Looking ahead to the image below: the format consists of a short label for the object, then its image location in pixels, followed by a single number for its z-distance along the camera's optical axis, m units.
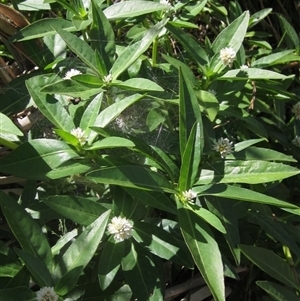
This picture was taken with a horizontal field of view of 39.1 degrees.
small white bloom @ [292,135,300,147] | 0.42
